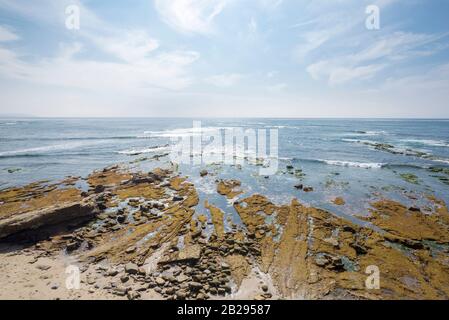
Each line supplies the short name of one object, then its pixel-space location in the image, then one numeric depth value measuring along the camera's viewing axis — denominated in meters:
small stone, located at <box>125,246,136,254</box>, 11.91
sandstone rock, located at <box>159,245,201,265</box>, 10.91
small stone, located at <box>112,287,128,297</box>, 8.83
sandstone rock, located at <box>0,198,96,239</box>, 12.76
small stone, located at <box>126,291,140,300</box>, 8.59
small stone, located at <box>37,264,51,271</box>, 10.39
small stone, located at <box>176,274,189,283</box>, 9.53
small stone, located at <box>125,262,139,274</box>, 10.18
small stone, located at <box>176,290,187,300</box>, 8.58
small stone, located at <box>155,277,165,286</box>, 9.37
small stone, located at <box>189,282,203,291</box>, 9.10
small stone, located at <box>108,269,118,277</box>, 10.04
